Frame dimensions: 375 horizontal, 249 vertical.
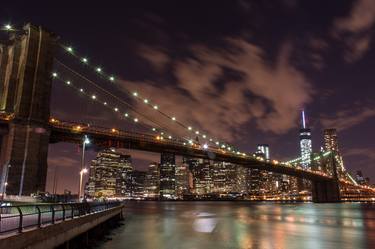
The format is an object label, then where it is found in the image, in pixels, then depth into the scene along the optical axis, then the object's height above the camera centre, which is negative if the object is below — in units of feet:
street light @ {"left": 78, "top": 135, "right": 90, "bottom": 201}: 111.92 +7.52
